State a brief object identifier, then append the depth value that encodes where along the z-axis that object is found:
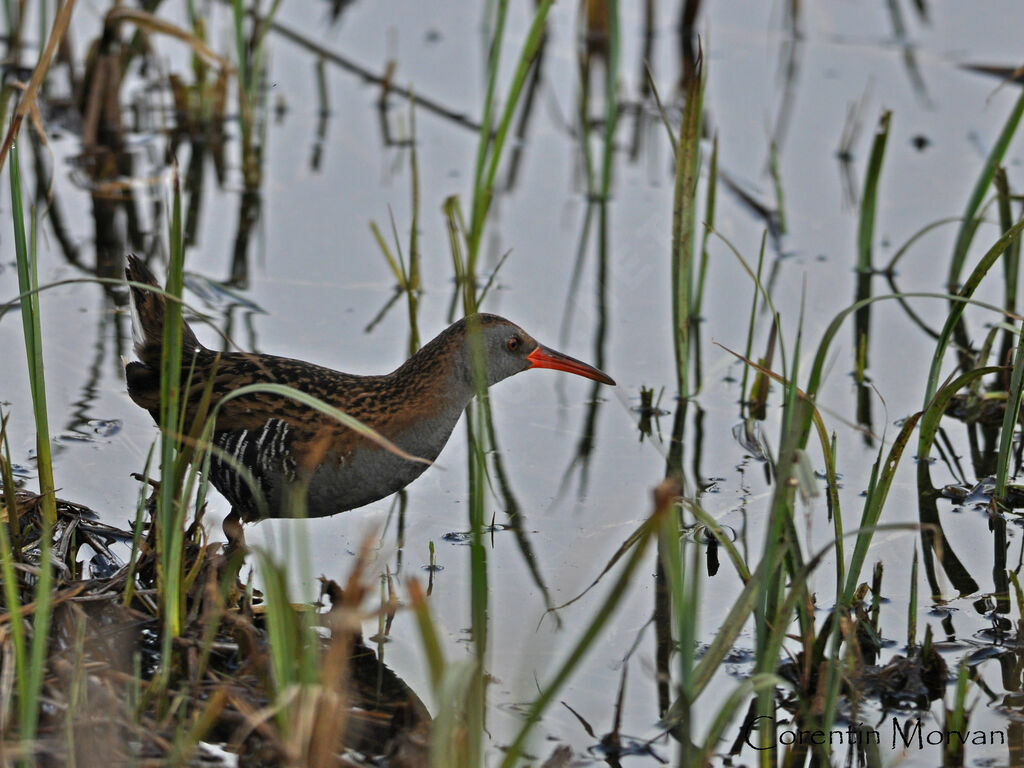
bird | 8.32
